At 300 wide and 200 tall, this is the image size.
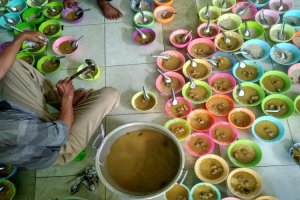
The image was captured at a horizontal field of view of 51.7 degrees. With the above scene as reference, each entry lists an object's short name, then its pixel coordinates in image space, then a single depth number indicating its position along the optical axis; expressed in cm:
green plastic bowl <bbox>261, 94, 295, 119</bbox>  192
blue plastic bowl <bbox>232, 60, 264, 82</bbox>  206
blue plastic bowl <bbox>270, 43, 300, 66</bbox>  213
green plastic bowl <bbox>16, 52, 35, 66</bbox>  230
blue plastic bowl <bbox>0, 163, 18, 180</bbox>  183
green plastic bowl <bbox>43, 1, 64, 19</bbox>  253
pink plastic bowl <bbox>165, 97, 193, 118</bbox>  199
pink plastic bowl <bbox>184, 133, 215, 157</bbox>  183
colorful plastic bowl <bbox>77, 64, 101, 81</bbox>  219
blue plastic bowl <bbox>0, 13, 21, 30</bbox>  250
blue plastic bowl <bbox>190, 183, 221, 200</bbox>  168
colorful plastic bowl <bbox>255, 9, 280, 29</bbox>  231
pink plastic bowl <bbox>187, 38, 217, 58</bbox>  222
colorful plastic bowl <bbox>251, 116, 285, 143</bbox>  184
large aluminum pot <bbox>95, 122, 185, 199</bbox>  142
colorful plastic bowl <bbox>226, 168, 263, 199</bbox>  167
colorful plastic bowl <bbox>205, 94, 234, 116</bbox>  197
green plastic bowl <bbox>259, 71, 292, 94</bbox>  200
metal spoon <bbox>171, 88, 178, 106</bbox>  198
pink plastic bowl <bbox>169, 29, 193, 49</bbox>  225
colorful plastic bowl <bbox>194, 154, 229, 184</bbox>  173
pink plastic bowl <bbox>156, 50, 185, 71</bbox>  218
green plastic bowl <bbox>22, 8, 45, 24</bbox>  253
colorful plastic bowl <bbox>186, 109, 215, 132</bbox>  193
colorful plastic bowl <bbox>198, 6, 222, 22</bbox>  237
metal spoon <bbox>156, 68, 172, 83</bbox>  208
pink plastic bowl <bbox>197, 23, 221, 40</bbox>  227
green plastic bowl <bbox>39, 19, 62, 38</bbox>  241
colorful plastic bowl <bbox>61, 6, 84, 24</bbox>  250
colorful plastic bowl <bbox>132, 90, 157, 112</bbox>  204
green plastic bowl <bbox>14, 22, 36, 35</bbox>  246
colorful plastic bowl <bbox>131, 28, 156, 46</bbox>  235
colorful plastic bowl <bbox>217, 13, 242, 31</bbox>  231
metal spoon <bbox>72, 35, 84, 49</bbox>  234
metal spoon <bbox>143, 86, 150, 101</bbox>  203
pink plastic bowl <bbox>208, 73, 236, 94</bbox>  205
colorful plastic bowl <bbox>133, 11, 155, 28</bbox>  241
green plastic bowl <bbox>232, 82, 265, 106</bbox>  199
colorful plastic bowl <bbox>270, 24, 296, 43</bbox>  222
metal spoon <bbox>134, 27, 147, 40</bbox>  233
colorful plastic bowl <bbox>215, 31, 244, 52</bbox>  221
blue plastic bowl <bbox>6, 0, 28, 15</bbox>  261
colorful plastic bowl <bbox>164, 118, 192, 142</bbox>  189
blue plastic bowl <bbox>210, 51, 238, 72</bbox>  216
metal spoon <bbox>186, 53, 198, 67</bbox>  212
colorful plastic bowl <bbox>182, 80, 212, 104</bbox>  201
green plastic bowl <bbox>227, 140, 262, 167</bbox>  177
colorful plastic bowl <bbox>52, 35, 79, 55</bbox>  233
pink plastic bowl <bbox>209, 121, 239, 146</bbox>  184
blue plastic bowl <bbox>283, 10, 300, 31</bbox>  233
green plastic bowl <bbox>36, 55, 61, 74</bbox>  224
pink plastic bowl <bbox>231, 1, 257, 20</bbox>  237
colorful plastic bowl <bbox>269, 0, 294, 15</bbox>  235
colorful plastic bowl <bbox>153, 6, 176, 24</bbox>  240
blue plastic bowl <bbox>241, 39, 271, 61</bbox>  216
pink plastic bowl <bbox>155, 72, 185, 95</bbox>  208
